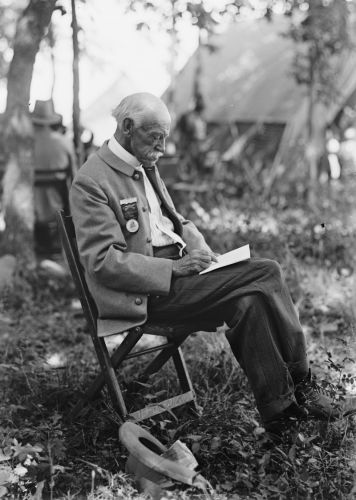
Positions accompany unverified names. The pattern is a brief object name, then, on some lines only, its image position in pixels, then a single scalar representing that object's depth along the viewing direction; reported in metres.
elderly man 3.36
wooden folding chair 3.60
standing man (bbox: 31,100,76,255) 7.80
